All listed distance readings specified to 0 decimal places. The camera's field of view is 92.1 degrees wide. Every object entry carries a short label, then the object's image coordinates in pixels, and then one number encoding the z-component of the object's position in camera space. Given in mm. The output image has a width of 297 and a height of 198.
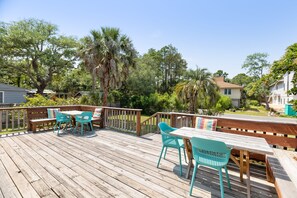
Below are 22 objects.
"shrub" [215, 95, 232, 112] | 13227
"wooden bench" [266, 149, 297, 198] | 1613
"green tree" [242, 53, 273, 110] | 29531
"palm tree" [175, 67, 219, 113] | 10570
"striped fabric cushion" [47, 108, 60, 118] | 5773
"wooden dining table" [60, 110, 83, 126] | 5192
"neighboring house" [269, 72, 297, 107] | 19997
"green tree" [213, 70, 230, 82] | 46972
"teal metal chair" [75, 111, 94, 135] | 5131
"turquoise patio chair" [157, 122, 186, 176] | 2809
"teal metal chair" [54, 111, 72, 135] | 5199
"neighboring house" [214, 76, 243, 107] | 23566
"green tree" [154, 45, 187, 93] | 26219
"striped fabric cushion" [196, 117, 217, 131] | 3475
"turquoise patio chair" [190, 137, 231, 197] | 1951
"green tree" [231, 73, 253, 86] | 32738
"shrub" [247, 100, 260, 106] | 28811
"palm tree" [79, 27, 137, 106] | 9195
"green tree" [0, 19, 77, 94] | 14664
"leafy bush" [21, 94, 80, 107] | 9103
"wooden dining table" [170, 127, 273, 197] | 2016
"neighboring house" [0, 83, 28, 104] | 13844
